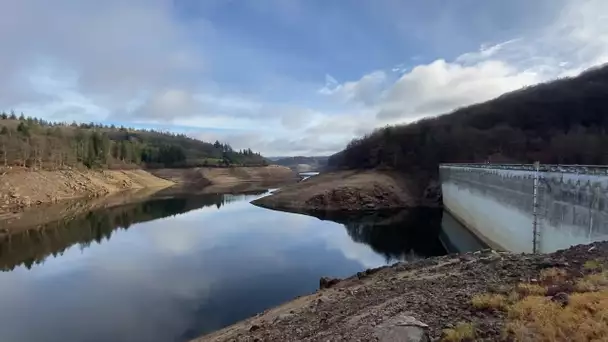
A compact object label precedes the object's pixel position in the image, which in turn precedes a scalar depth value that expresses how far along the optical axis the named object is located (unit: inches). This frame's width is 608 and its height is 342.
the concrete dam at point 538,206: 684.7
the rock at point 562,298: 297.5
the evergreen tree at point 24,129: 3555.1
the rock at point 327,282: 741.3
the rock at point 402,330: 299.2
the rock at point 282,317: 522.3
